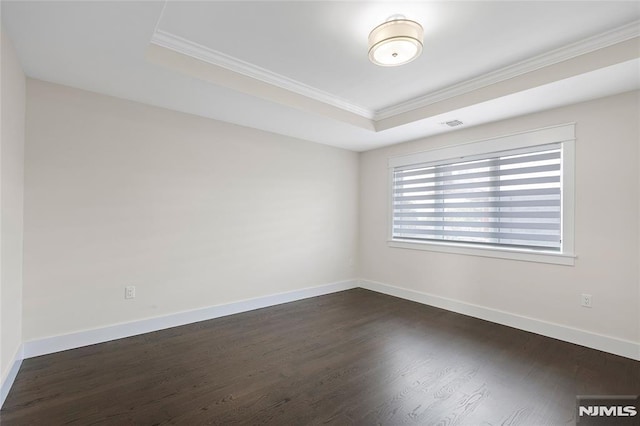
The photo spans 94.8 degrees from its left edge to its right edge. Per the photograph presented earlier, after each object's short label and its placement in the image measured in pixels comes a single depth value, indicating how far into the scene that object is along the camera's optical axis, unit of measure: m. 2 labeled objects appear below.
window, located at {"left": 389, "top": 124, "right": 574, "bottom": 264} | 3.18
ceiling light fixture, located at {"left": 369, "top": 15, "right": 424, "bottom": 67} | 2.08
